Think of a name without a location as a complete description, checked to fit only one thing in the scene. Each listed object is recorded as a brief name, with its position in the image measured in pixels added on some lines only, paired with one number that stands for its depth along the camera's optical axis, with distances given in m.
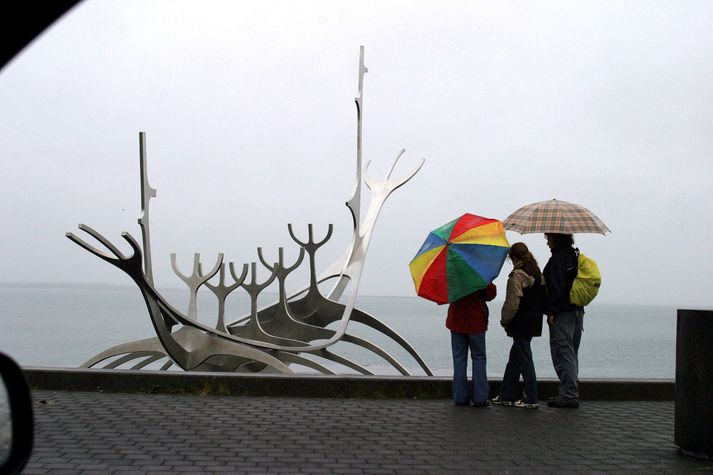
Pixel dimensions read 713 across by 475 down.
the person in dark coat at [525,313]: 7.95
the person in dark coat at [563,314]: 7.96
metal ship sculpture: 10.27
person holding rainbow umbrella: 7.86
